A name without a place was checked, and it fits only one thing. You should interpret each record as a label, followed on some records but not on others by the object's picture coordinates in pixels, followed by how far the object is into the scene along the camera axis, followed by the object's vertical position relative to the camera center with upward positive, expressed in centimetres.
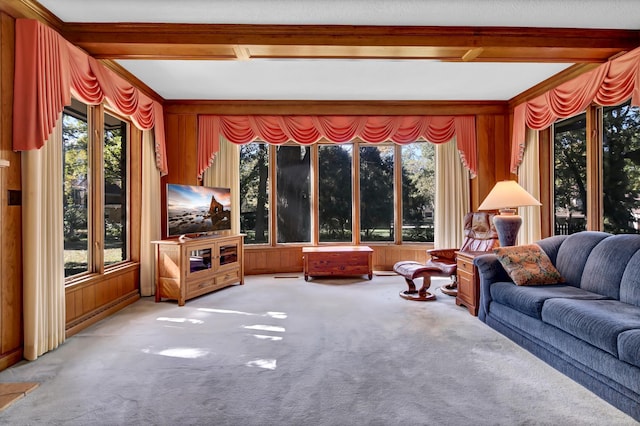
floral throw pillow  302 -48
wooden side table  358 -77
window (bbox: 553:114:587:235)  424 +47
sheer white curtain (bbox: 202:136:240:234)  548 +68
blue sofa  194 -69
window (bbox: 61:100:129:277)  344 +29
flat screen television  420 +8
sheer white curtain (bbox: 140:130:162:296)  449 -9
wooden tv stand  412 -65
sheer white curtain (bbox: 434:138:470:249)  559 +26
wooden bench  541 -77
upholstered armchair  415 -63
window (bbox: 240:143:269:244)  589 +40
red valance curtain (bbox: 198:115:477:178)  530 +133
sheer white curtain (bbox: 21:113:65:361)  263 -25
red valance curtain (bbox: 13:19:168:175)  259 +113
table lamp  375 +8
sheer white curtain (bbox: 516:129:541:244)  470 +39
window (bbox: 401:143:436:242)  600 +38
